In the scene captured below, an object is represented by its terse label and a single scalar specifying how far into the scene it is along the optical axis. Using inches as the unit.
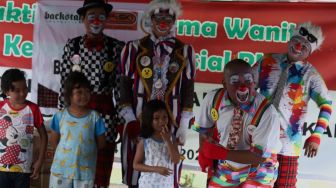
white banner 192.7
